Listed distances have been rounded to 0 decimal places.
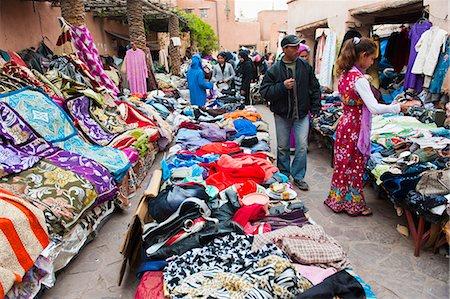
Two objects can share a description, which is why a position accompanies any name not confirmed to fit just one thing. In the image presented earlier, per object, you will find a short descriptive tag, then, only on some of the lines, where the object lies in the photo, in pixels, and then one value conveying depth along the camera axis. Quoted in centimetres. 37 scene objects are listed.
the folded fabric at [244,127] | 508
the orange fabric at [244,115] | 600
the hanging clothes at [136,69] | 1042
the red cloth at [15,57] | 683
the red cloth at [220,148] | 436
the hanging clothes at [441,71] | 541
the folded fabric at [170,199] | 265
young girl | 340
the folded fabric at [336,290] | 180
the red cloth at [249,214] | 274
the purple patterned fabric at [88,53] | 712
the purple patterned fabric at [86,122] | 490
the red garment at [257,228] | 260
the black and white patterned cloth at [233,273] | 186
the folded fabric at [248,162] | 360
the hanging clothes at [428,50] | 547
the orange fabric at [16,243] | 242
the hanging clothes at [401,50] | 895
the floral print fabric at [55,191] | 297
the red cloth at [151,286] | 204
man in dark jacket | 425
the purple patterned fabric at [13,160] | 318
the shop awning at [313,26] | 977
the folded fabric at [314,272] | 203
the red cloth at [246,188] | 313
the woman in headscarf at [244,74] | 991
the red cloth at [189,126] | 563
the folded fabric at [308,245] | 221
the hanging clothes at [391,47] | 921
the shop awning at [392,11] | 664
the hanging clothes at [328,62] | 891
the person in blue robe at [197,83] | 755
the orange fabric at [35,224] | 265
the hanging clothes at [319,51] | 943
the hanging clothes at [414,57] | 594
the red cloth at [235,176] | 336
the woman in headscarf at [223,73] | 1101
